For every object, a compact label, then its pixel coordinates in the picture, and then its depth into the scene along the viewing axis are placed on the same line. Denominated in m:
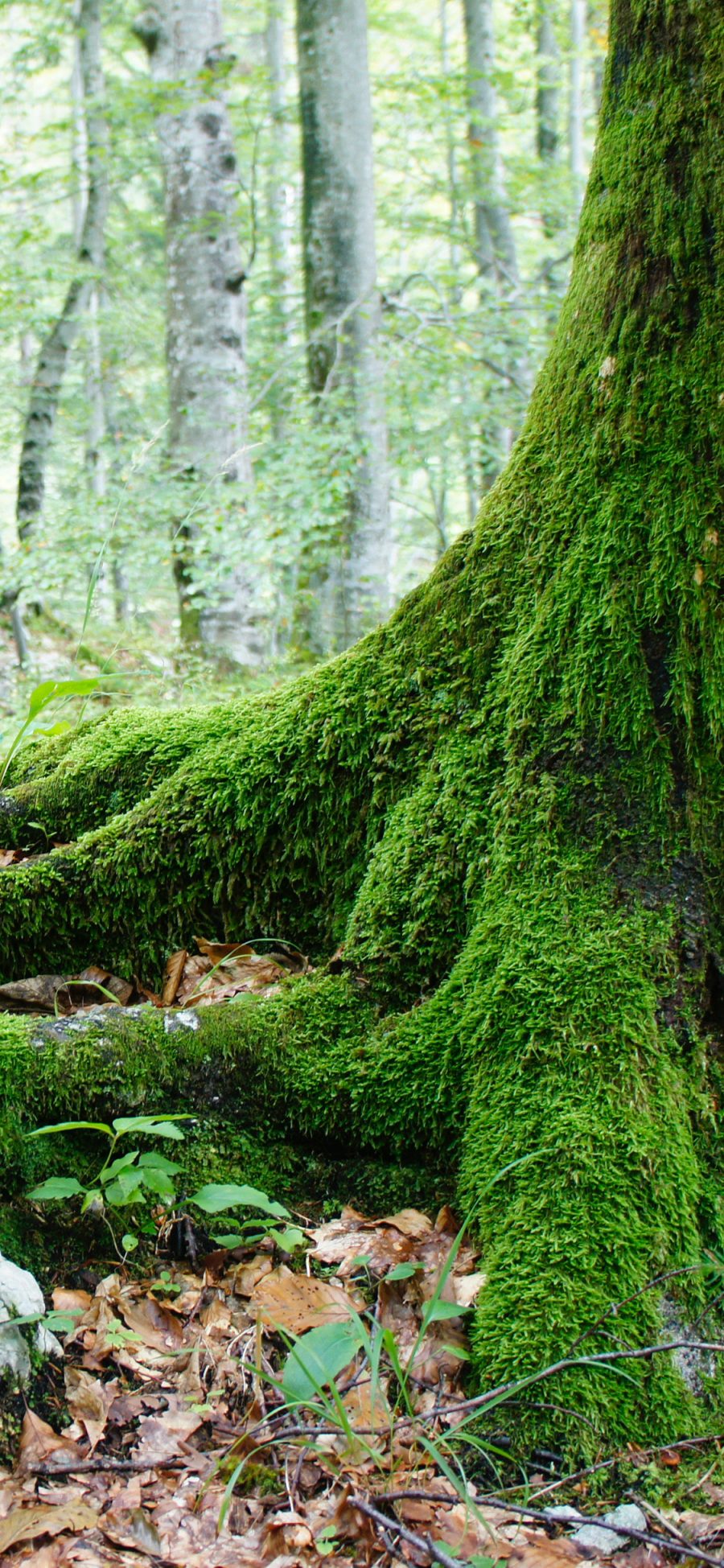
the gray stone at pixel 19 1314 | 1.87
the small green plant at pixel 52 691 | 2.86
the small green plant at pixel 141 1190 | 1.98
